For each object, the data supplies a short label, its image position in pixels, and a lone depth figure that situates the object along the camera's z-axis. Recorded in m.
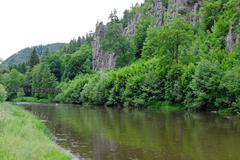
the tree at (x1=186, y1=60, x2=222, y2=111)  63.38
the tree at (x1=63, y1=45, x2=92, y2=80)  173.88
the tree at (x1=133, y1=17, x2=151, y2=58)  139.88
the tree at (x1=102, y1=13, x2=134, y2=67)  136.23
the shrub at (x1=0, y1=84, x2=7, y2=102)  56.79
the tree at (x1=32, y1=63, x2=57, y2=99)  165.38
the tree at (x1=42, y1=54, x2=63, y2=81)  193.26
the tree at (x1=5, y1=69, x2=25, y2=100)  170.50
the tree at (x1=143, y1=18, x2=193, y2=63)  84.06
